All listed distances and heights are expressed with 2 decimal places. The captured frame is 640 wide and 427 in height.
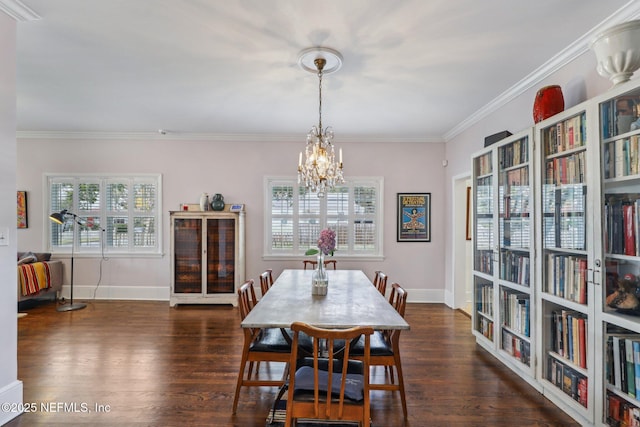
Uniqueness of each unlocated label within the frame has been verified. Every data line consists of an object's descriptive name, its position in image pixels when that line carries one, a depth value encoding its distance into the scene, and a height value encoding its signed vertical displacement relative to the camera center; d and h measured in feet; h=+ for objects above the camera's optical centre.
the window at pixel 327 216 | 18.16 +0.19
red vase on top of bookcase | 8.64 +2.93
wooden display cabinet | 16.66 -1.79
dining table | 6.88 -2.02
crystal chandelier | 9.05 +1.66
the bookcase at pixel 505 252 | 9.20 -0.96
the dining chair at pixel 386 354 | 7.52 -2.95
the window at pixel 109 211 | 17.95 +0.46
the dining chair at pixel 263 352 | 7.64 -2.94
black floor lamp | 16.04 -0.09
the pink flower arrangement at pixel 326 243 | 9.49 -0.64
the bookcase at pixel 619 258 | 6.18 -0.73
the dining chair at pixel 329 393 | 5.65 -2.93
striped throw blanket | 15.35 -2.60
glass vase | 9.42 -1.68
